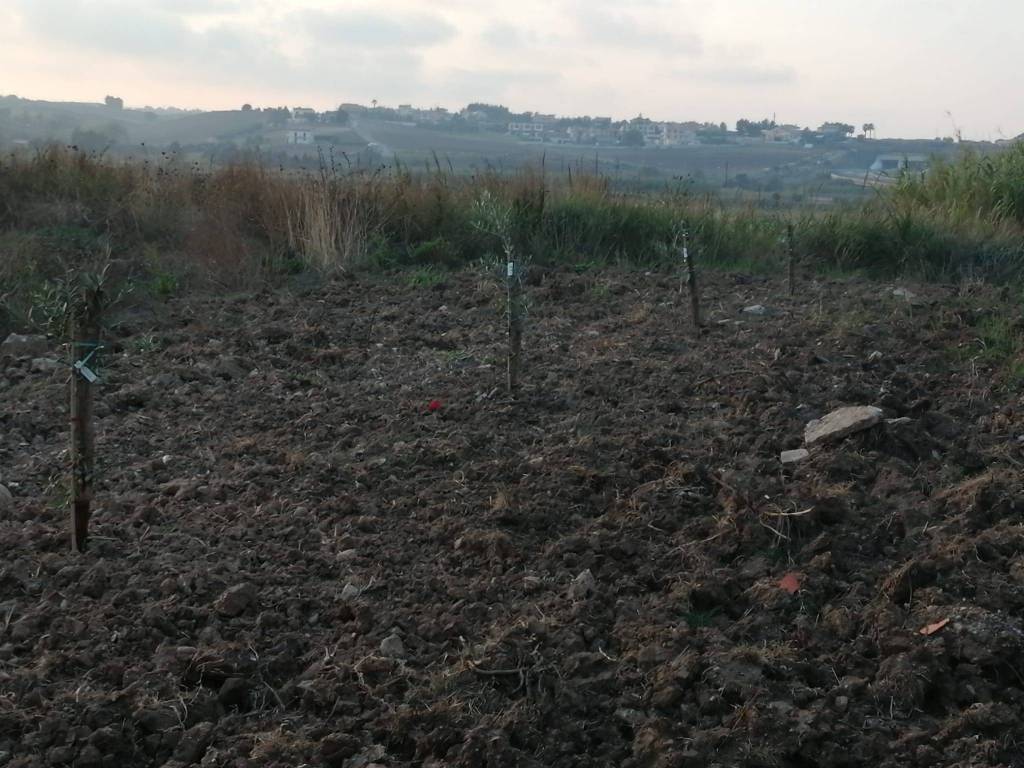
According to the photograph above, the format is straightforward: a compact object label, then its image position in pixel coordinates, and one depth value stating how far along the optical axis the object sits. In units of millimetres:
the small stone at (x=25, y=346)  6383
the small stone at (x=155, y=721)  2762
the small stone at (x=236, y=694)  2918
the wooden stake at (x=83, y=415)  3555
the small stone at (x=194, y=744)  2682
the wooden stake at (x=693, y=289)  6520
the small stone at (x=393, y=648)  3072
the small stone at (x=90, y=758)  2621
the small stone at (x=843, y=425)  4551
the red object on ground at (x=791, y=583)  3386
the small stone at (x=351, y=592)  3395
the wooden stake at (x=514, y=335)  5168
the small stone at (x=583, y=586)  3383
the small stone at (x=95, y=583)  3365
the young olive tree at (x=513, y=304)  5176
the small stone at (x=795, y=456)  4414
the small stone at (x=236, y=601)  3277
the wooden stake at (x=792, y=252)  7648
